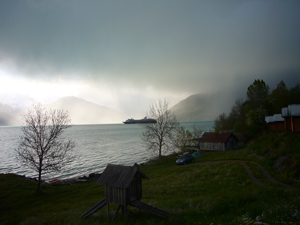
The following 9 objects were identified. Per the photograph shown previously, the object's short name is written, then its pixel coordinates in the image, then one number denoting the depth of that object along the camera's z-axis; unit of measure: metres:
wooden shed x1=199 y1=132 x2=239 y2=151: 52.88
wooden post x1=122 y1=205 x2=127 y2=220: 12.58
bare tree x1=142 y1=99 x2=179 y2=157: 50.31
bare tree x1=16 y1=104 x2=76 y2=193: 26.11
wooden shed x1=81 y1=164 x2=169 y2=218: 12.50
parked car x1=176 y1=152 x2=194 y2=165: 39.31
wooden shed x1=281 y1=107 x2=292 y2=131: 31.46
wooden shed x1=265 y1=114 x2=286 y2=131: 38.12
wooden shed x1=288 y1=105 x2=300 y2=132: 26.23
